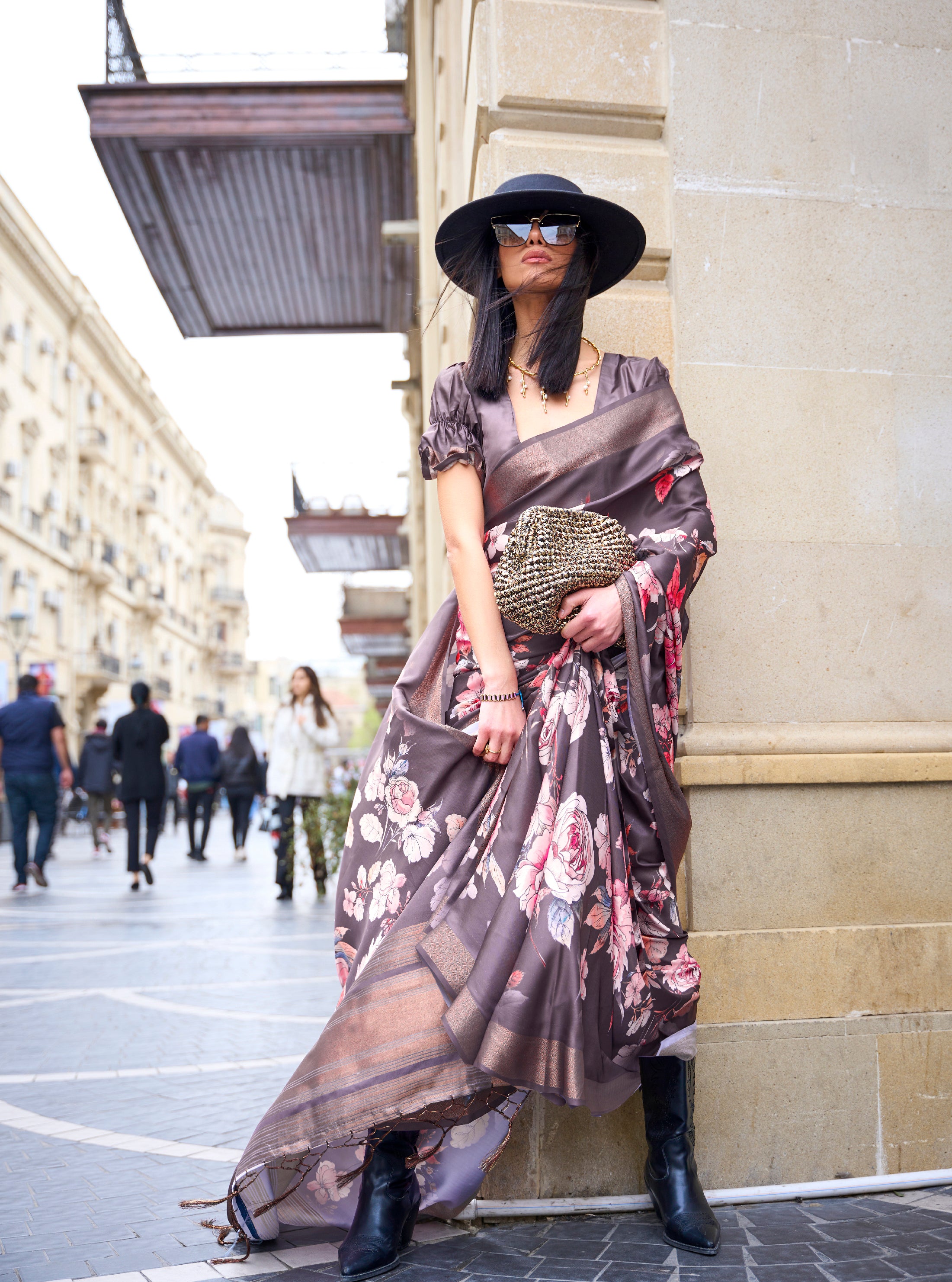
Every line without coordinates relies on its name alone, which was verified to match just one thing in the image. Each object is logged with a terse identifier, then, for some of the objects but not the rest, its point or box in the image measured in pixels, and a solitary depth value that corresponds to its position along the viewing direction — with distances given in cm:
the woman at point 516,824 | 235
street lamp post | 2502
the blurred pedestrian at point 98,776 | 1786
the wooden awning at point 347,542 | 1780
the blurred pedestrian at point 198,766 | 1530
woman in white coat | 945
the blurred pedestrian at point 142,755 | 1138
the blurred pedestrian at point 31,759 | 1147
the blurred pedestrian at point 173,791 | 2583
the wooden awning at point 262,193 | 860
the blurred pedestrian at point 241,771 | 1420
